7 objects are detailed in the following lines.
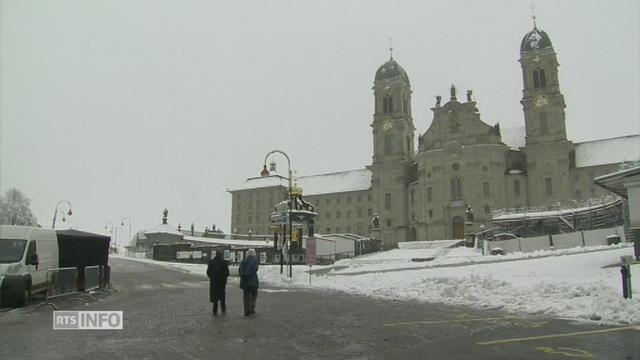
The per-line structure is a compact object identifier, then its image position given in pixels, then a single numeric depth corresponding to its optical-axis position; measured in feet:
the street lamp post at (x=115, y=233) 351.13
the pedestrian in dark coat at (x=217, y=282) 45.21
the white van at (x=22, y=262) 51.29
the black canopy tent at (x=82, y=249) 70.49
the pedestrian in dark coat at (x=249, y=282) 44.50
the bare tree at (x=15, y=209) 247.29
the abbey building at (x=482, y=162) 239.30
